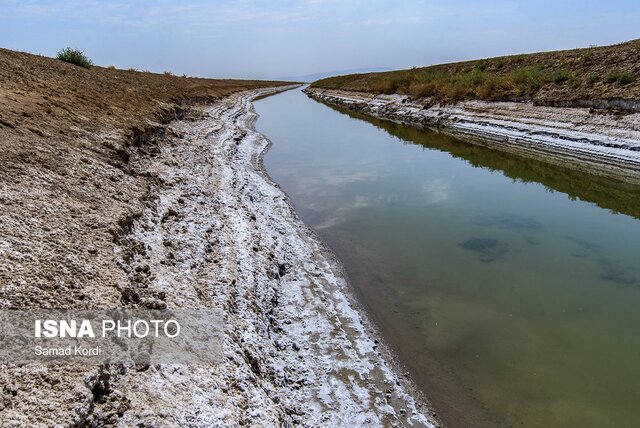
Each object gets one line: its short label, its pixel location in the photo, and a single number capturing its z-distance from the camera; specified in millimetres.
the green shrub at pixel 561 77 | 25766
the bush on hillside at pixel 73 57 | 23338
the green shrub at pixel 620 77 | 21469
